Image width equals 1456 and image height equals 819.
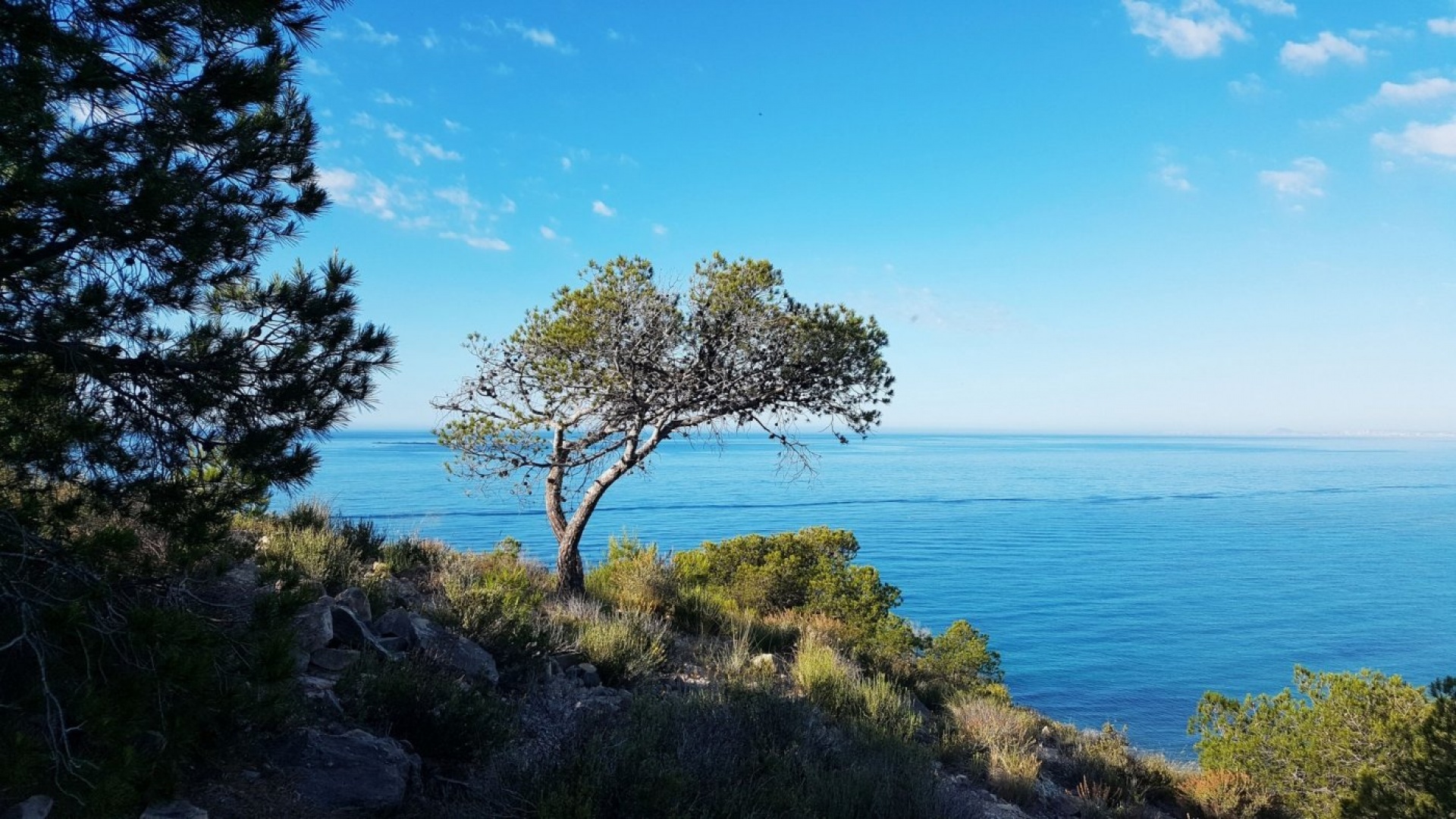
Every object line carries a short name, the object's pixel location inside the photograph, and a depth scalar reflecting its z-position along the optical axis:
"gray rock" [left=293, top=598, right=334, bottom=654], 6.39
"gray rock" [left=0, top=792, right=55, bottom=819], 3.08
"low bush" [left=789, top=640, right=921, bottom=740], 8.63
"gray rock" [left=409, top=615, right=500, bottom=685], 6.87
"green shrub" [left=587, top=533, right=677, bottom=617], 12.95
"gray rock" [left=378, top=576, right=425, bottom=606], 9.16
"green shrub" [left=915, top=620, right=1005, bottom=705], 13.98
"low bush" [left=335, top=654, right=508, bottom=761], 5.23
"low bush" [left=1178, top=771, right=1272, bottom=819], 10.19
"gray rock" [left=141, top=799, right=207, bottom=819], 3.55
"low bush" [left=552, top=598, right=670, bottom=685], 8.65
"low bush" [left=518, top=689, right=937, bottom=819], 4.15
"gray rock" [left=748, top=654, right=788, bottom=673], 10.34
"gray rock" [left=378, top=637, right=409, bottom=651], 6.98
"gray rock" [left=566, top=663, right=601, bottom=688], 8.03
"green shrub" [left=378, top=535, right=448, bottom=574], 11.55
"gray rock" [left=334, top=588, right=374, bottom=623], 7.57
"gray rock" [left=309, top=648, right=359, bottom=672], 6.31
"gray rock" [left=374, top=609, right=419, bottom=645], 7.29
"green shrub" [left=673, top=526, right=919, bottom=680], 15.15
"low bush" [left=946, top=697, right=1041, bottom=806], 8.35
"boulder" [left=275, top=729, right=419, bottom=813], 4.28
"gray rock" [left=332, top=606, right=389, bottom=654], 6.74
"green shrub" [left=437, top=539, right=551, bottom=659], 8.12
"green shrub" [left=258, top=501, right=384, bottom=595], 8.82
